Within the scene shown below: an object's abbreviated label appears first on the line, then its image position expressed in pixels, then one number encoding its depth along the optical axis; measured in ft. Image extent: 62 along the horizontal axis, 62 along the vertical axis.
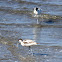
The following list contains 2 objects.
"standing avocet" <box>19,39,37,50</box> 65.40
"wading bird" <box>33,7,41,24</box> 107.10
